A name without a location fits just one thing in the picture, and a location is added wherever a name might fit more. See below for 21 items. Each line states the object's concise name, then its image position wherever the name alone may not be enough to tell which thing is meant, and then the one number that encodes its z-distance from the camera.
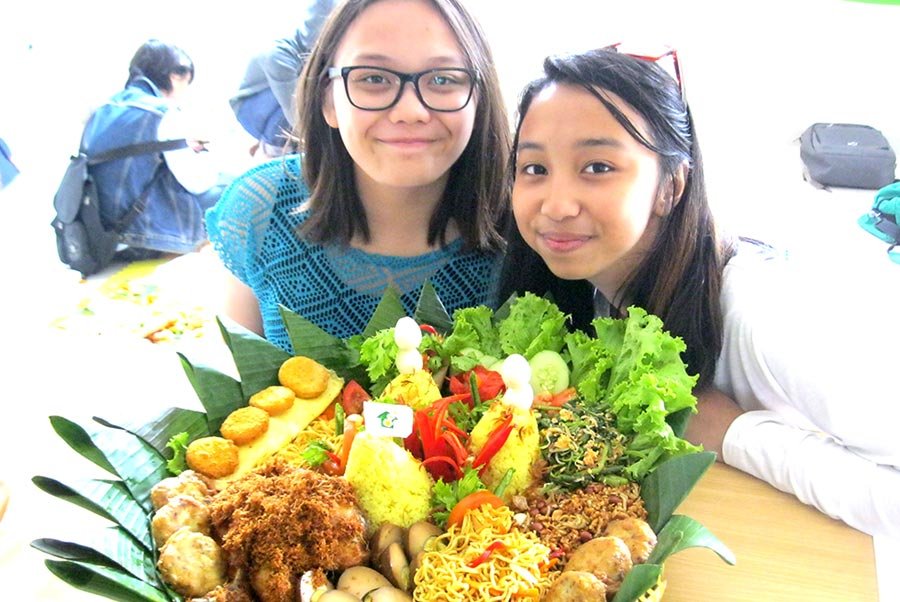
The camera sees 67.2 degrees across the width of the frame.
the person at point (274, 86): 3.72
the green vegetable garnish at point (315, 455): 1.17
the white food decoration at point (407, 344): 1.21
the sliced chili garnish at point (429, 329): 1.42
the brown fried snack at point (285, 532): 0.95
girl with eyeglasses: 1.46
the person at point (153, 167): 3.83
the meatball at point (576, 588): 0.90
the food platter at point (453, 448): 0.97
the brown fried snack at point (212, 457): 1.16
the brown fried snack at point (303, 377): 1.33
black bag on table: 3.87
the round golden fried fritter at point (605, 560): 0.94
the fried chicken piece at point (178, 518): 1.01
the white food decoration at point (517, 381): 1.11
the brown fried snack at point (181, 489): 1.07
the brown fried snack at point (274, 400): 1.28
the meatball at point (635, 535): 0.99
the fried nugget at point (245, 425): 1.23
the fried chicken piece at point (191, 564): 0.96
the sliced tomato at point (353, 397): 1.32
